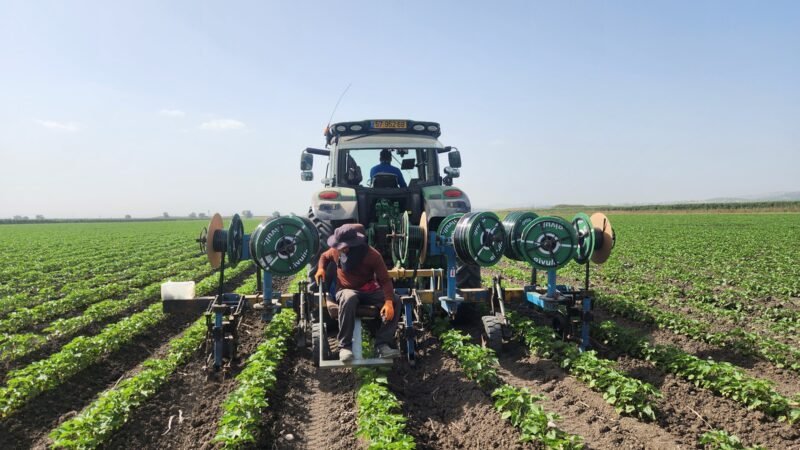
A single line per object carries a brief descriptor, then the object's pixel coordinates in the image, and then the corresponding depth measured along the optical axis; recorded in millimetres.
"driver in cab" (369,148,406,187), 8516
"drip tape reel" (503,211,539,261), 6457
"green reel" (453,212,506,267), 6129
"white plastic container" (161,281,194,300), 6438
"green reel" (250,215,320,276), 6000
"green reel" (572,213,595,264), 6598
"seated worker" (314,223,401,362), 5645
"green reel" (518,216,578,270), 6191
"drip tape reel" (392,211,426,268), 6847
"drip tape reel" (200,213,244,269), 6355
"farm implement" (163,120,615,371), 6066
